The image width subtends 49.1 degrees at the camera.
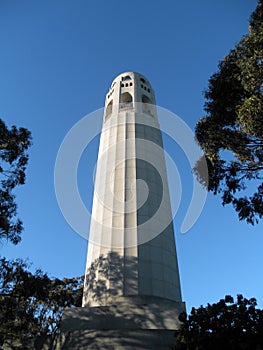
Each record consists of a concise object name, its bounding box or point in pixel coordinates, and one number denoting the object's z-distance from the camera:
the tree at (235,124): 12.64
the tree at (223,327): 9.59
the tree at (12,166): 15.60
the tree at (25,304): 15.48
